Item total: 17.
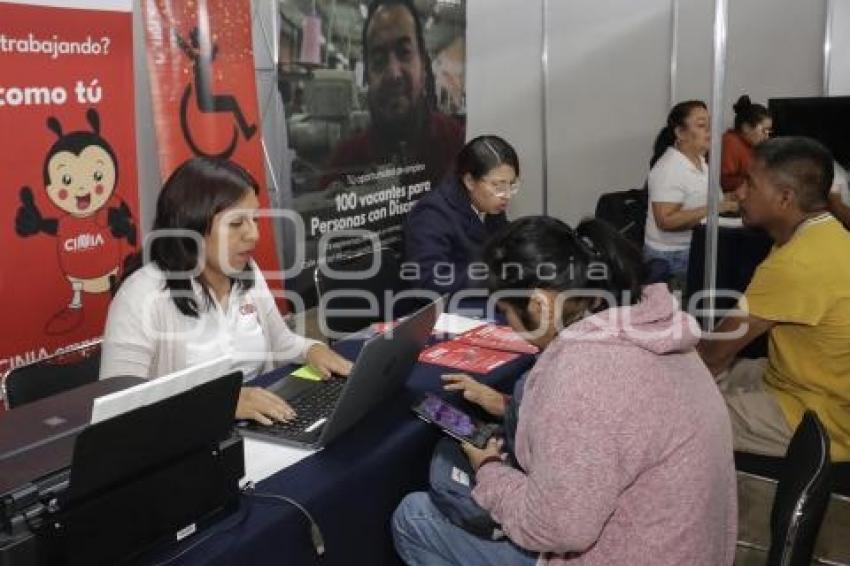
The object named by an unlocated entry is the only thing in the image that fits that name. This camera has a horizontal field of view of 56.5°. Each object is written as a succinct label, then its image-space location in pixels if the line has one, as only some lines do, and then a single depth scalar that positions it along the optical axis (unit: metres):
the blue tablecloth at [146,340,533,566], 1.16
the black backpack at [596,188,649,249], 4.16
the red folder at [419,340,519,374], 1.93
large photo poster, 3.63
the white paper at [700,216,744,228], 3.26
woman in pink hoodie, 1.14
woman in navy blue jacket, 2.71
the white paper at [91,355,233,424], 0.96
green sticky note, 1.82
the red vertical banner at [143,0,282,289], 2.75
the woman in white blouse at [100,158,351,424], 1.71
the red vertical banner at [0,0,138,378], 2.27
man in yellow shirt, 1.96
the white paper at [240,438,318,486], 1.36
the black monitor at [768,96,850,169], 3.81
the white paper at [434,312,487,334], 2.22
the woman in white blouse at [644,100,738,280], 3.61
